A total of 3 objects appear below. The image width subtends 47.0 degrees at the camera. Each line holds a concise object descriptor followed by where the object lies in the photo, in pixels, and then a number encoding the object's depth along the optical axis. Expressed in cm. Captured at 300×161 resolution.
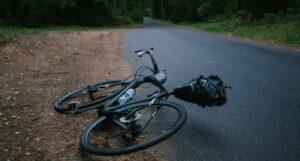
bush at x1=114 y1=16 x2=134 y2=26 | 4500
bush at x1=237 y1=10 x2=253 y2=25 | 3057
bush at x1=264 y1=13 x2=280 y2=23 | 2753
